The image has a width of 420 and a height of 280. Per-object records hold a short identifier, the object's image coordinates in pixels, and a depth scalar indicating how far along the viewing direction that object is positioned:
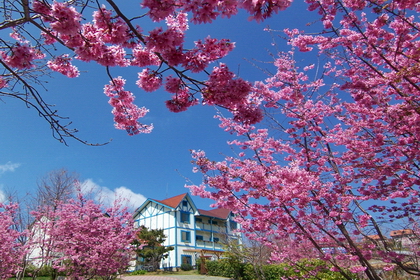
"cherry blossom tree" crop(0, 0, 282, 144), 2.36
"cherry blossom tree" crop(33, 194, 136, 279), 9.34
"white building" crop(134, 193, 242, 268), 27.50
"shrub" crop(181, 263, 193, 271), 25.70
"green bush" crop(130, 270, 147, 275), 22.55
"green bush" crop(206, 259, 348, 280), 15.28
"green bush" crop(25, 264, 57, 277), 11.67
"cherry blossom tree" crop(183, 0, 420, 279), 4.80
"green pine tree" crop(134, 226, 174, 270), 22.59
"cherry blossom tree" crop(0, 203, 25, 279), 9.21
